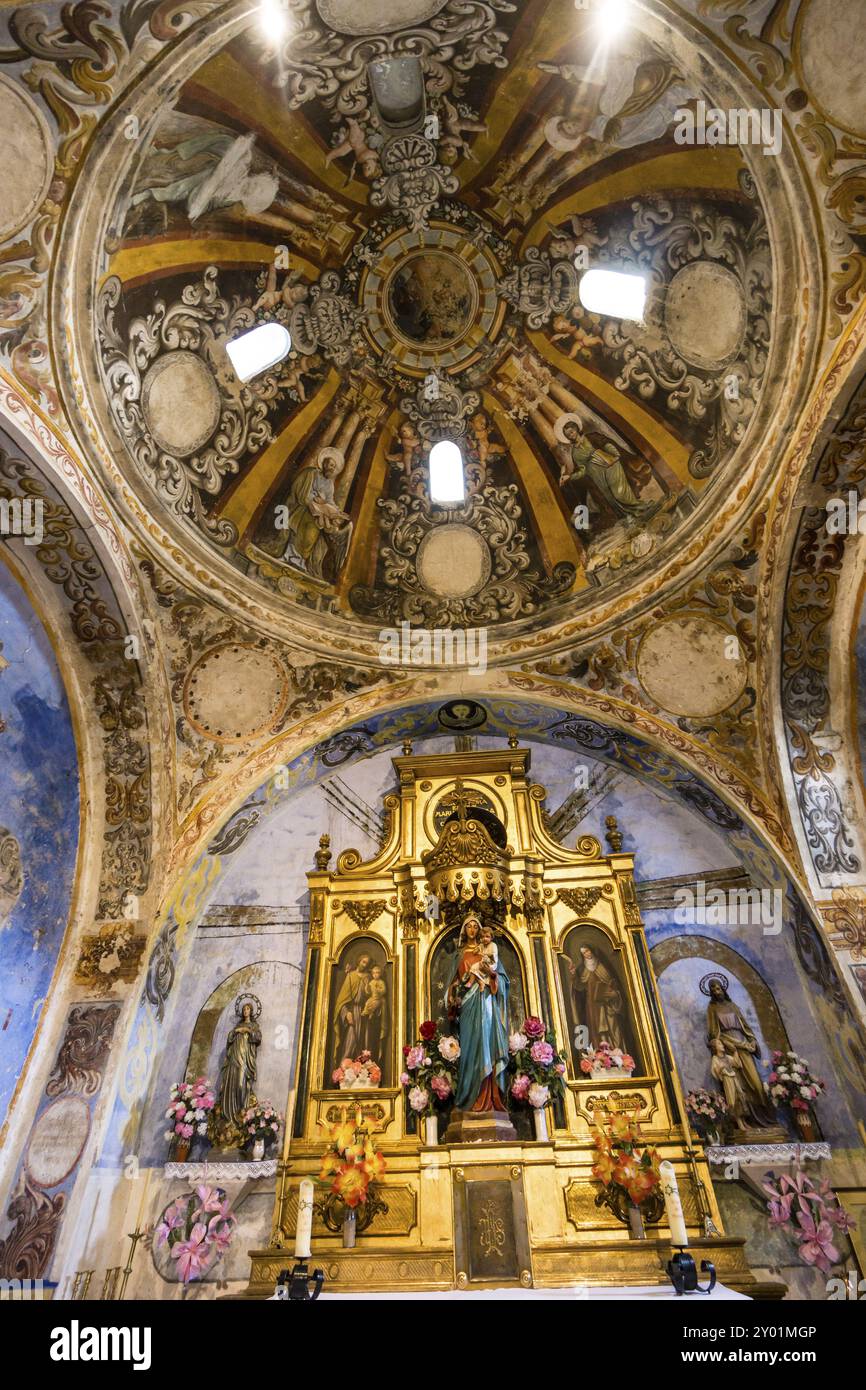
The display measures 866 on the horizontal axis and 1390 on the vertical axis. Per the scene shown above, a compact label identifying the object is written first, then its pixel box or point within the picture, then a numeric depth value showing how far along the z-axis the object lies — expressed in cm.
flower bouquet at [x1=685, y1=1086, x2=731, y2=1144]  906
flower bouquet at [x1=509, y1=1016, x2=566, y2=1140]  888
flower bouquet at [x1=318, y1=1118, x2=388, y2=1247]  846
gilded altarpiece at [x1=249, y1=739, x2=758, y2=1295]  812
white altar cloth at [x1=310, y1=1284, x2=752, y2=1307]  692
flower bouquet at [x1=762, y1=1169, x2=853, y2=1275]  811
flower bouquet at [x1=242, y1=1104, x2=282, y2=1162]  939
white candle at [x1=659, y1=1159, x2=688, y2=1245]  660
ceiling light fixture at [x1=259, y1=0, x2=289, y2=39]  818
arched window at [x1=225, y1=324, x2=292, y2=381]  1142
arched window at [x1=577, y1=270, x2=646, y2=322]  1116
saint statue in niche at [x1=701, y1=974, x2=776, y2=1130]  911
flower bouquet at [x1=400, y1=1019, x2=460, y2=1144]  917
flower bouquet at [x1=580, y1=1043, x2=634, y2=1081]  958
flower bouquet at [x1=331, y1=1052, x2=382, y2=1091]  976
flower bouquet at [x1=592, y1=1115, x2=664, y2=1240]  837
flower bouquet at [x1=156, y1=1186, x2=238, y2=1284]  866
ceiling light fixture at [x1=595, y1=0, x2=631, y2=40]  807
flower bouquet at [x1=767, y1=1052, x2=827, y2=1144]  886
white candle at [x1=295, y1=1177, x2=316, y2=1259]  650
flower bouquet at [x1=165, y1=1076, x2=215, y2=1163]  933
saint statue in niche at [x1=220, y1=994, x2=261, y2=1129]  970
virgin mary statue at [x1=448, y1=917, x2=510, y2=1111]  910
